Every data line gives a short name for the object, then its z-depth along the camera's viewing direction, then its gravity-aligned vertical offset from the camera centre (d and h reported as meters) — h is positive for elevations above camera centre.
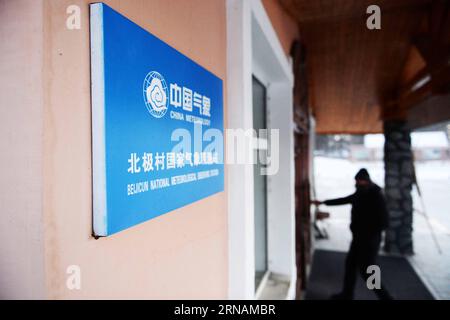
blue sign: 0.53 +0.08
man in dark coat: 3.17 -0.68
